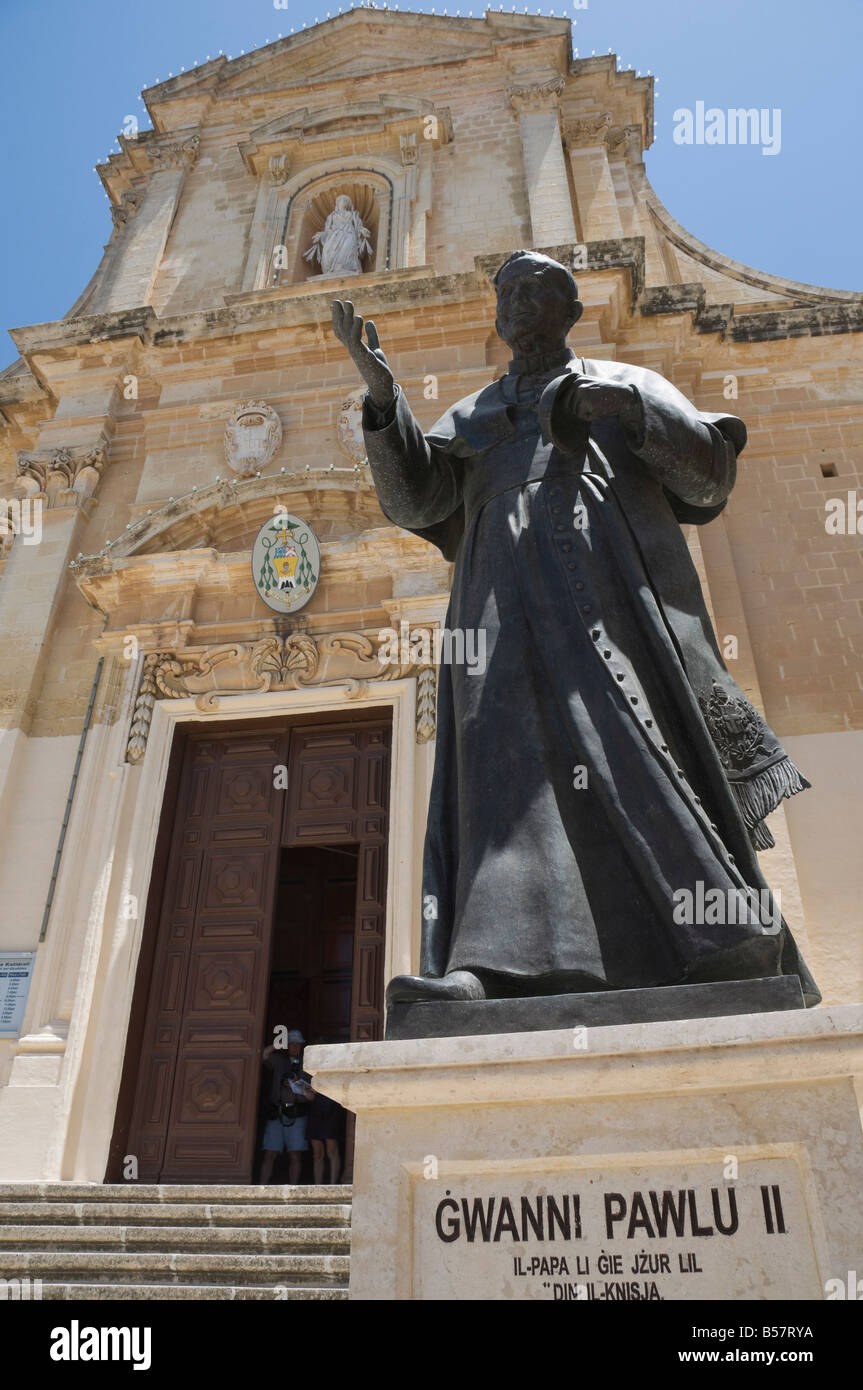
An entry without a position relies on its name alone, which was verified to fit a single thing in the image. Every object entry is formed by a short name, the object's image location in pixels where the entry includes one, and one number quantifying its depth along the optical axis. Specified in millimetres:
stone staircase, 4023
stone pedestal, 1558
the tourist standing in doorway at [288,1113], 6914
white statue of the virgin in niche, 11922
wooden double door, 6824
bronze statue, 2039
